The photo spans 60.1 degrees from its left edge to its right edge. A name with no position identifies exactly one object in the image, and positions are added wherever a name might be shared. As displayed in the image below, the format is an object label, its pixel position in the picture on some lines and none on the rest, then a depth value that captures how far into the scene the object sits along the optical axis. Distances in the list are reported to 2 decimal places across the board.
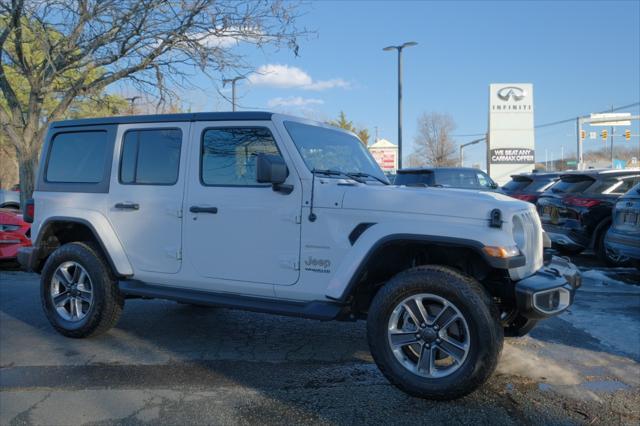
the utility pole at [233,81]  11.91
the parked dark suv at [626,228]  6.95
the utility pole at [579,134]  46.00
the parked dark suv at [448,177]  13.09
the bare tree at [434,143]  50.88
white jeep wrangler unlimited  3.59
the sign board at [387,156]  48.75
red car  8.67
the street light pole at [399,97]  24.73
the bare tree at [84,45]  10.89
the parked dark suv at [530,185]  12.24
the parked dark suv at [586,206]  9.26
